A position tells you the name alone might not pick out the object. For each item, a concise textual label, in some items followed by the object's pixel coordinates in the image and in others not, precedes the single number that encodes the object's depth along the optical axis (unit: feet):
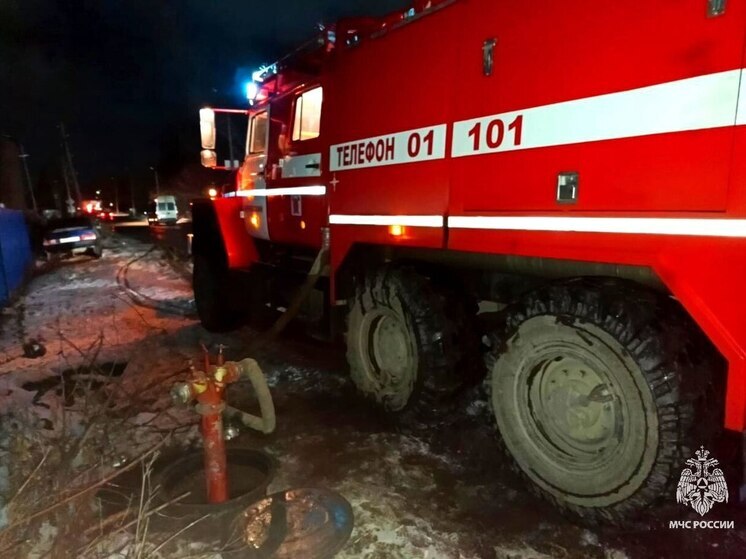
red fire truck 7.14
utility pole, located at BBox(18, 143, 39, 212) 123.50
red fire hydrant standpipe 9.39
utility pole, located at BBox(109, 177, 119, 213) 286.66
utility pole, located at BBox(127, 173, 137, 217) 246.25
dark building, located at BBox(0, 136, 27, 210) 96.07
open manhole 10.26
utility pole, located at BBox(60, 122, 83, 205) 129.70
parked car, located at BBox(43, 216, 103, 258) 54.49
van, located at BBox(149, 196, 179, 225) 150.30
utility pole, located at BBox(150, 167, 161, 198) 230.68
